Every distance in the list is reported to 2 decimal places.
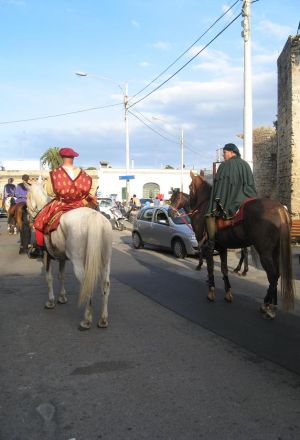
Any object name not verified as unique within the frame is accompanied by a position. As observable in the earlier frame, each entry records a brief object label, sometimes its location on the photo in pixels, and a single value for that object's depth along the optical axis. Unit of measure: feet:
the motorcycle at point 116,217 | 80.02
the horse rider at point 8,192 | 61.57
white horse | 18.51
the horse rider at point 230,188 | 24.18
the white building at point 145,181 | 194.23
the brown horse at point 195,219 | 27.09
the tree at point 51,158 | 224.74
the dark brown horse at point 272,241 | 20.95
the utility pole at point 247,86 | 47.37
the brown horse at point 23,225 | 45.50
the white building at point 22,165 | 253.30
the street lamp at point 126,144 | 110.32
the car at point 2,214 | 138.85
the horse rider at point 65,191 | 21.17
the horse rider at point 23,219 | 45.52
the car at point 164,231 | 44.42
